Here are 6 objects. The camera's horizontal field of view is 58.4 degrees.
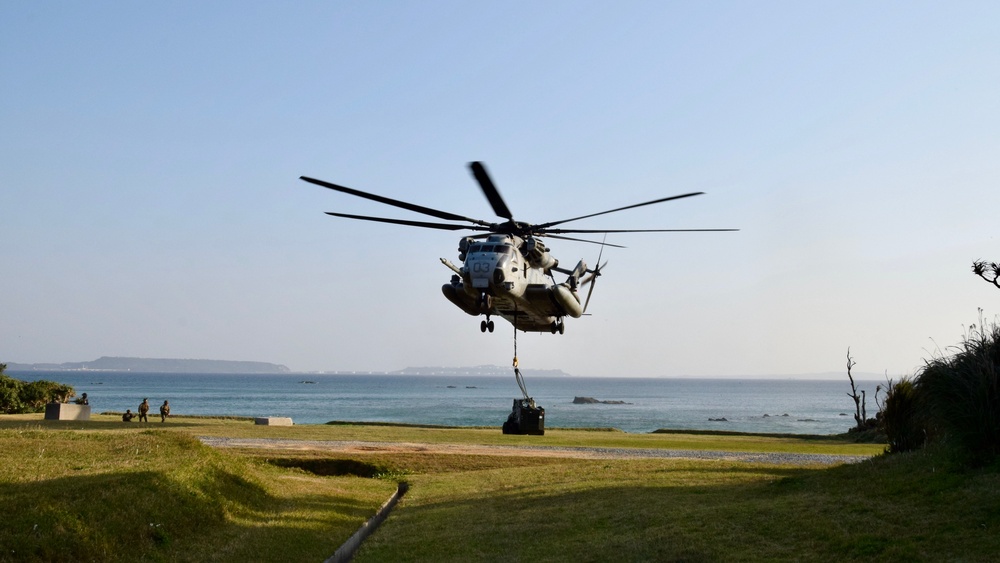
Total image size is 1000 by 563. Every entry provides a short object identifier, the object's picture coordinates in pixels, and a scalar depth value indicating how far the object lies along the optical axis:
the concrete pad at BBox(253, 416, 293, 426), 46.44
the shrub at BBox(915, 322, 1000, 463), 12.55
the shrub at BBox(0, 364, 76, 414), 46.06
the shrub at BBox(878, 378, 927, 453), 16.67
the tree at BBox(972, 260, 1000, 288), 16.89
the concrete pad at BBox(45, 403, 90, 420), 39.41
